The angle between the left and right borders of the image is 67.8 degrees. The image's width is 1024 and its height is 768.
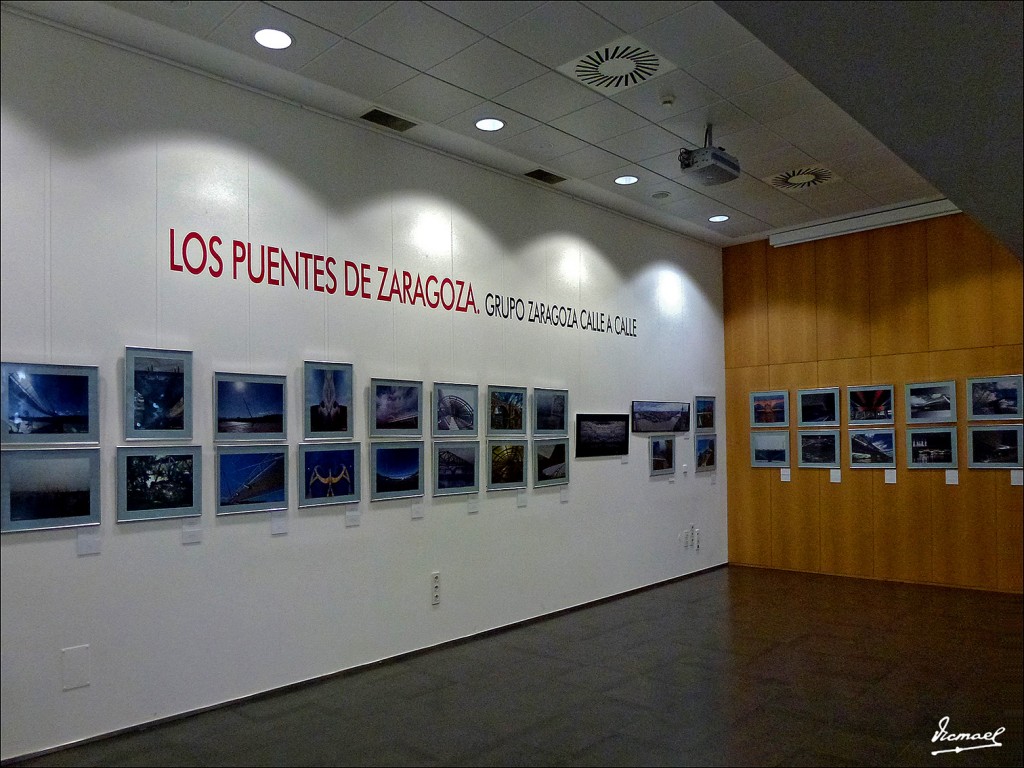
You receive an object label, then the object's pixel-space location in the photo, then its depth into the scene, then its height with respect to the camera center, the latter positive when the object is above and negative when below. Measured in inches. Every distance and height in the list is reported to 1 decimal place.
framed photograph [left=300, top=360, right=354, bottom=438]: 259.9 +9.1
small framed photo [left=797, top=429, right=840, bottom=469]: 432.8 -16.8
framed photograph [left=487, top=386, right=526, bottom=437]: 323.0 +5.6
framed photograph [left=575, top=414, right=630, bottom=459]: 368.5 -6.0
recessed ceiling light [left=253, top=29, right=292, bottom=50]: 217.8 +112.2
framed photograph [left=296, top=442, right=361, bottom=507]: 257.6 -16.4
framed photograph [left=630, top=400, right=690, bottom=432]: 406.0 +2.8
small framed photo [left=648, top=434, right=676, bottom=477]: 414.6 -18.0
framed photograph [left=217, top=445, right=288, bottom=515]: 237.8 -16.5
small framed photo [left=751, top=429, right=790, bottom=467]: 452.1 -16.8
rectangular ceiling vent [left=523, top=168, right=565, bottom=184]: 344.8 +113.1
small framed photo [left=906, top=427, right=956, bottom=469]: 391.2 -15.5
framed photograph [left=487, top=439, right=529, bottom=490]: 321.1 -17.3
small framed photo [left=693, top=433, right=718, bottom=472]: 451.0 -18.8
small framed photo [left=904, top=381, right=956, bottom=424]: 392.8 +8.7
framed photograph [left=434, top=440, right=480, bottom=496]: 299.9 -17.1
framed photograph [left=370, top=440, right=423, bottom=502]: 277.4 -16.5
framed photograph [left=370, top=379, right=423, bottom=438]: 278.8 +6.5
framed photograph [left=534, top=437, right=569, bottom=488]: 342.0 -17.9
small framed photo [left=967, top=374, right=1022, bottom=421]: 374.3 +10.0
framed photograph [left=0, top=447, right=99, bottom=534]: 196.4 -15.7
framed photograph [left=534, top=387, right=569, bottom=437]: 344.2 +4.8
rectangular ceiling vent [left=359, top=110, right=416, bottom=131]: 277.7 +113.1
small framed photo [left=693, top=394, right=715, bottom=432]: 453.7 +4.4
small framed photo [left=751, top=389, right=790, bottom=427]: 452.1 +6.7
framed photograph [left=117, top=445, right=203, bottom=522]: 216.2 -15.9
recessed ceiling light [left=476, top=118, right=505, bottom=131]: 284.8 +113.1
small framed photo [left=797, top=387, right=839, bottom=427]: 433.4 +6.7
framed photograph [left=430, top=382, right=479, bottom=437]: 301.7 +5.5
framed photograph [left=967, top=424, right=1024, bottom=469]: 372.8 -14.6
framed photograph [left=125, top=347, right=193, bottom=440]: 218.2 +10.0
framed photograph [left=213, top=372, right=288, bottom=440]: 237.9 +6.6
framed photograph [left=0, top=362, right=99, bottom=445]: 197.6 +7.2
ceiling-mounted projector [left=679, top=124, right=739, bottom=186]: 286.0 +97.3
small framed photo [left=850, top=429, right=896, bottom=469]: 412.2 -16.3
